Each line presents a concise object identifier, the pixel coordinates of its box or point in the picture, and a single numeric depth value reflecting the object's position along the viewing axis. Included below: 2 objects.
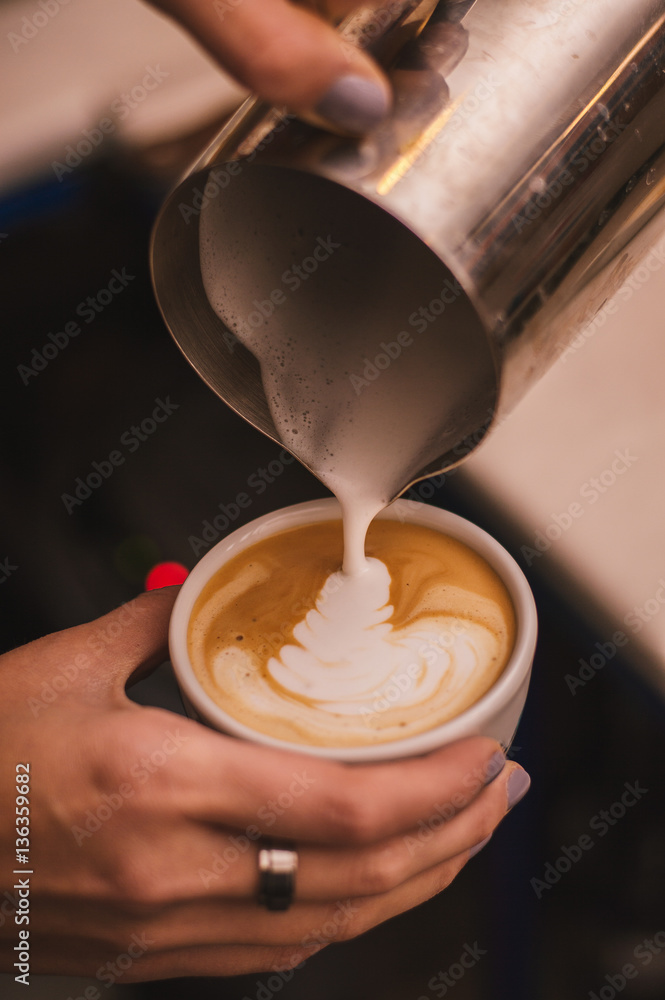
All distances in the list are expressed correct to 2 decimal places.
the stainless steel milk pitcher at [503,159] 0.35
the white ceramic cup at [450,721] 0.40
